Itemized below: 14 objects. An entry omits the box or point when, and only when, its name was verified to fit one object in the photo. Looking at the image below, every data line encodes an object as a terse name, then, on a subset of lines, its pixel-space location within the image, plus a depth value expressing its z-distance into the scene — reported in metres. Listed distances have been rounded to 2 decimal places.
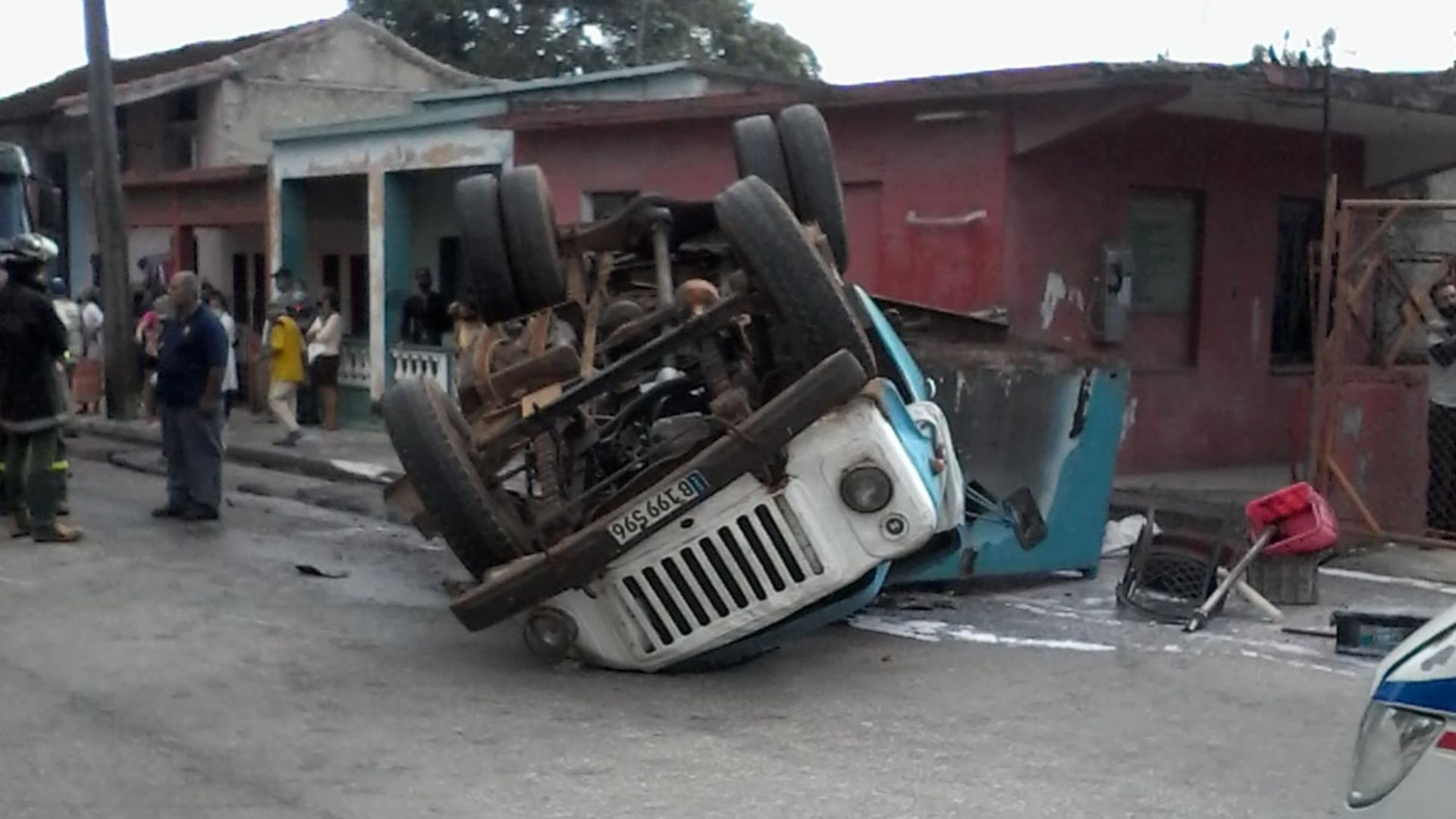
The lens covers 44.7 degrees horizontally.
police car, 3.11
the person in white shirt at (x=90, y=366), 20.64
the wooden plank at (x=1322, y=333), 9.99
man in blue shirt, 11.78
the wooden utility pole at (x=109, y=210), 18.84
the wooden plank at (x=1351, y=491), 10.23
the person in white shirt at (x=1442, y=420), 10.33
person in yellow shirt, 17.34
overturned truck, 6.75
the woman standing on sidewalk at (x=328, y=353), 18.61
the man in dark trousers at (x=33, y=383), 10.53
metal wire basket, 8.68
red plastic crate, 8.63
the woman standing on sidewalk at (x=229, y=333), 17.53
